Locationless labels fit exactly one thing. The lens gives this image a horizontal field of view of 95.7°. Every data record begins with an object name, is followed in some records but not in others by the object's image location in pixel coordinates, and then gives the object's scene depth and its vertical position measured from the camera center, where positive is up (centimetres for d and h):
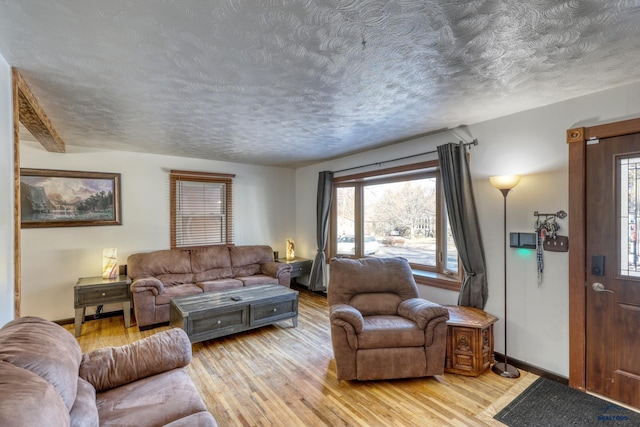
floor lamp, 264 -15
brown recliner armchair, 249 -114
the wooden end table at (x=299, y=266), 540 -101
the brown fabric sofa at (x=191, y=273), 375 -93
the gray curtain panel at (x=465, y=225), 302 -14
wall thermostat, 271 -27
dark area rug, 205 -149
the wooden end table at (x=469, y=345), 263 -123
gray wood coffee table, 312 -113
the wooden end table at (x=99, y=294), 356 -103
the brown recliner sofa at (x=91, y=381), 99 -88
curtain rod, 311 +73
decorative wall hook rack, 252 -2
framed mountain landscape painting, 377 +22
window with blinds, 480 +7
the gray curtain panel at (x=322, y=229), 507 -29
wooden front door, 220 -44
